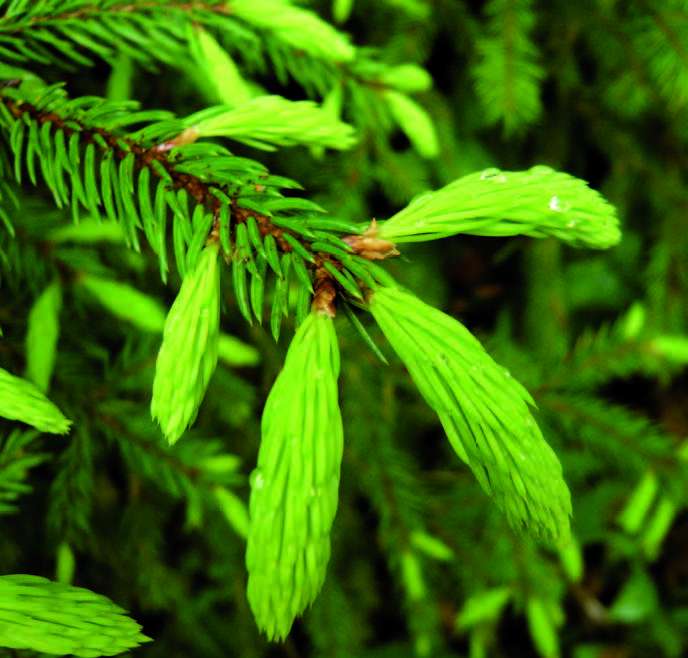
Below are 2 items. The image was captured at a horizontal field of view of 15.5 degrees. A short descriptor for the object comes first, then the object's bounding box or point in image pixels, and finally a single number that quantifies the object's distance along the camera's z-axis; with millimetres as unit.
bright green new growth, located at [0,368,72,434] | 367
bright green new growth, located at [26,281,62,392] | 429
